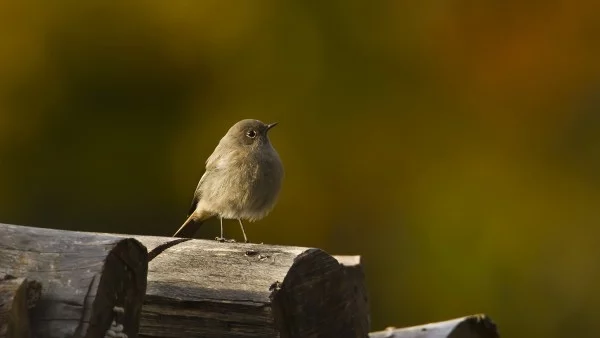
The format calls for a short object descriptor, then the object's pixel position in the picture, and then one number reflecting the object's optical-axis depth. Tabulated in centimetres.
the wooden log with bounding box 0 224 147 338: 607
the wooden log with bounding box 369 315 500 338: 1003
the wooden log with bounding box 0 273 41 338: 580
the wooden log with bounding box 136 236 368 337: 736
